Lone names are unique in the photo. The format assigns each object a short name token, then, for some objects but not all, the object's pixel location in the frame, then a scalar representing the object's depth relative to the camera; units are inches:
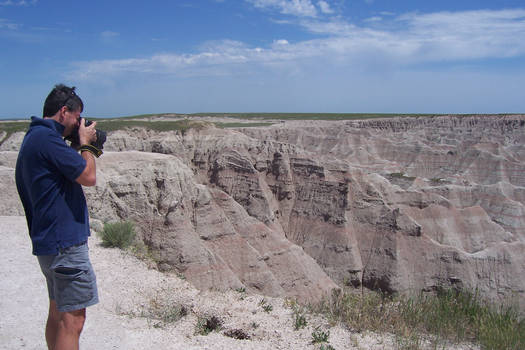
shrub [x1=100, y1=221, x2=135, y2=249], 360.2
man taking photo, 139.7
